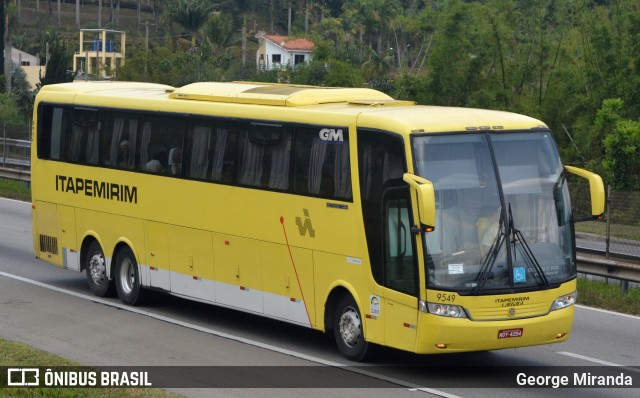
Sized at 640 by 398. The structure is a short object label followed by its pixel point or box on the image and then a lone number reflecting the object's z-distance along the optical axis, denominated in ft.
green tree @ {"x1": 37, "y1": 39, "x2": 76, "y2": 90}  247.50
